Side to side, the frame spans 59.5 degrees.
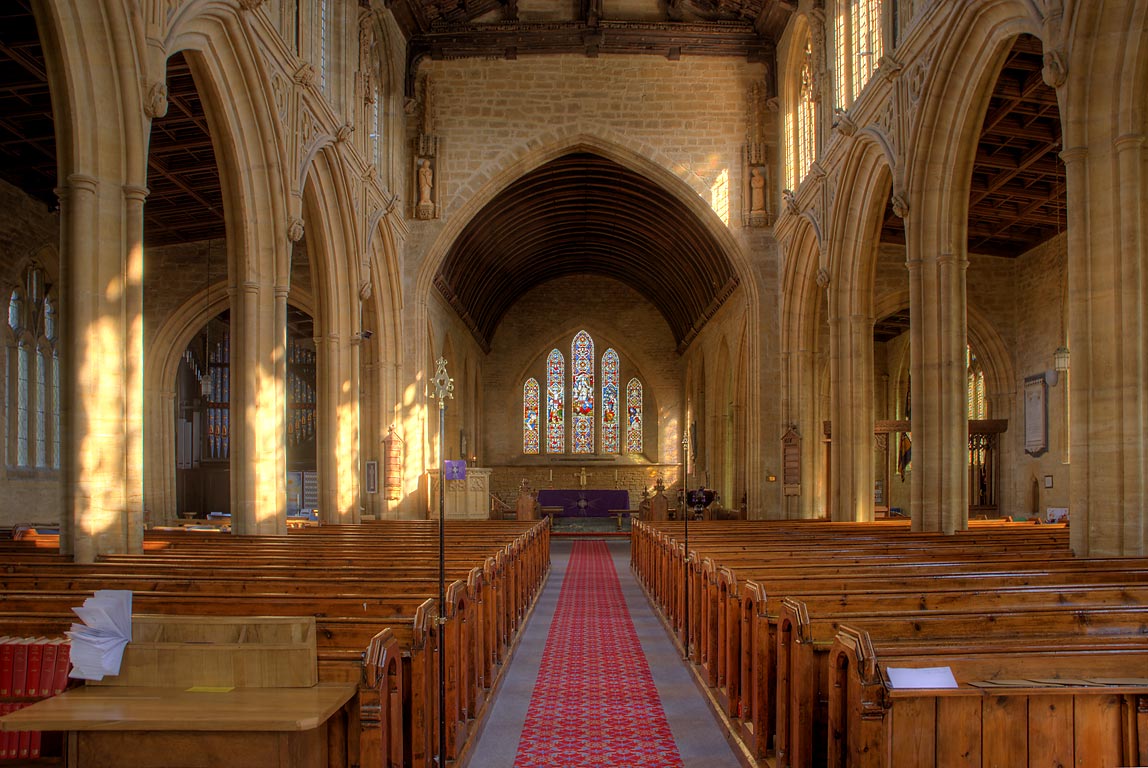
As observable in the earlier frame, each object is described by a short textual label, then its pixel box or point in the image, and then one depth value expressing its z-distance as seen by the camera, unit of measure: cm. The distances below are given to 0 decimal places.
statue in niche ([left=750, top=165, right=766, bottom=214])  1925
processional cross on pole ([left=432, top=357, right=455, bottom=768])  415
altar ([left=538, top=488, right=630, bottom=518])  2861
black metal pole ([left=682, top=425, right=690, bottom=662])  765
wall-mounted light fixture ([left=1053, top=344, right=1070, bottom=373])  1436
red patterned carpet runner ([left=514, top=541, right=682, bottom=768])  520
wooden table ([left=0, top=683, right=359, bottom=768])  281
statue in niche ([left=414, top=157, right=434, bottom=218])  1919
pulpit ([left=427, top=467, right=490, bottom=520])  2027
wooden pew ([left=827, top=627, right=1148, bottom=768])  327
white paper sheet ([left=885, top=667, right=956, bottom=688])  329
